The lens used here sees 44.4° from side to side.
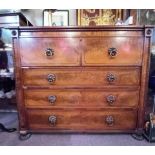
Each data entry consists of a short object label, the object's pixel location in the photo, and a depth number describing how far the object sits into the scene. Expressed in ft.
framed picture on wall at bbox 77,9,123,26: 6.14
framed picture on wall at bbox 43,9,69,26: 6.19
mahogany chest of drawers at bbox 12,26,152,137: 4.69
